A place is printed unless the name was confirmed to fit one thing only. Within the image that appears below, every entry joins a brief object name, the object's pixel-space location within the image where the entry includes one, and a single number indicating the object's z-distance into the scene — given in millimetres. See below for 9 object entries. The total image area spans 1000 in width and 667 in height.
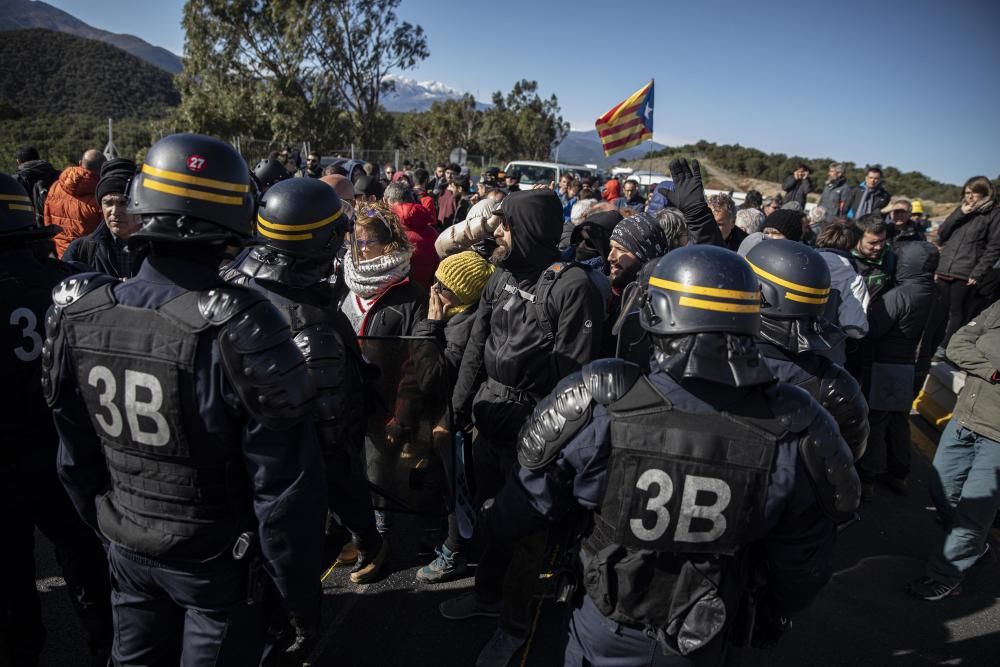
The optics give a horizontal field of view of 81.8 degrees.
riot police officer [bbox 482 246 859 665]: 1543
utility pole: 12652
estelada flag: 9039
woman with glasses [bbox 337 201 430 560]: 2908
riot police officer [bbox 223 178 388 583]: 2408
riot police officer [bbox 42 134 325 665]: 1579
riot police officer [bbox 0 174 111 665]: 2234
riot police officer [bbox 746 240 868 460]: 2262
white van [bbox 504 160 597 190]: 18469
